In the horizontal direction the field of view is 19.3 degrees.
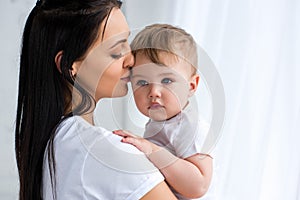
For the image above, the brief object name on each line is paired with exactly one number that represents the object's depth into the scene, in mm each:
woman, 1374
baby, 1502
